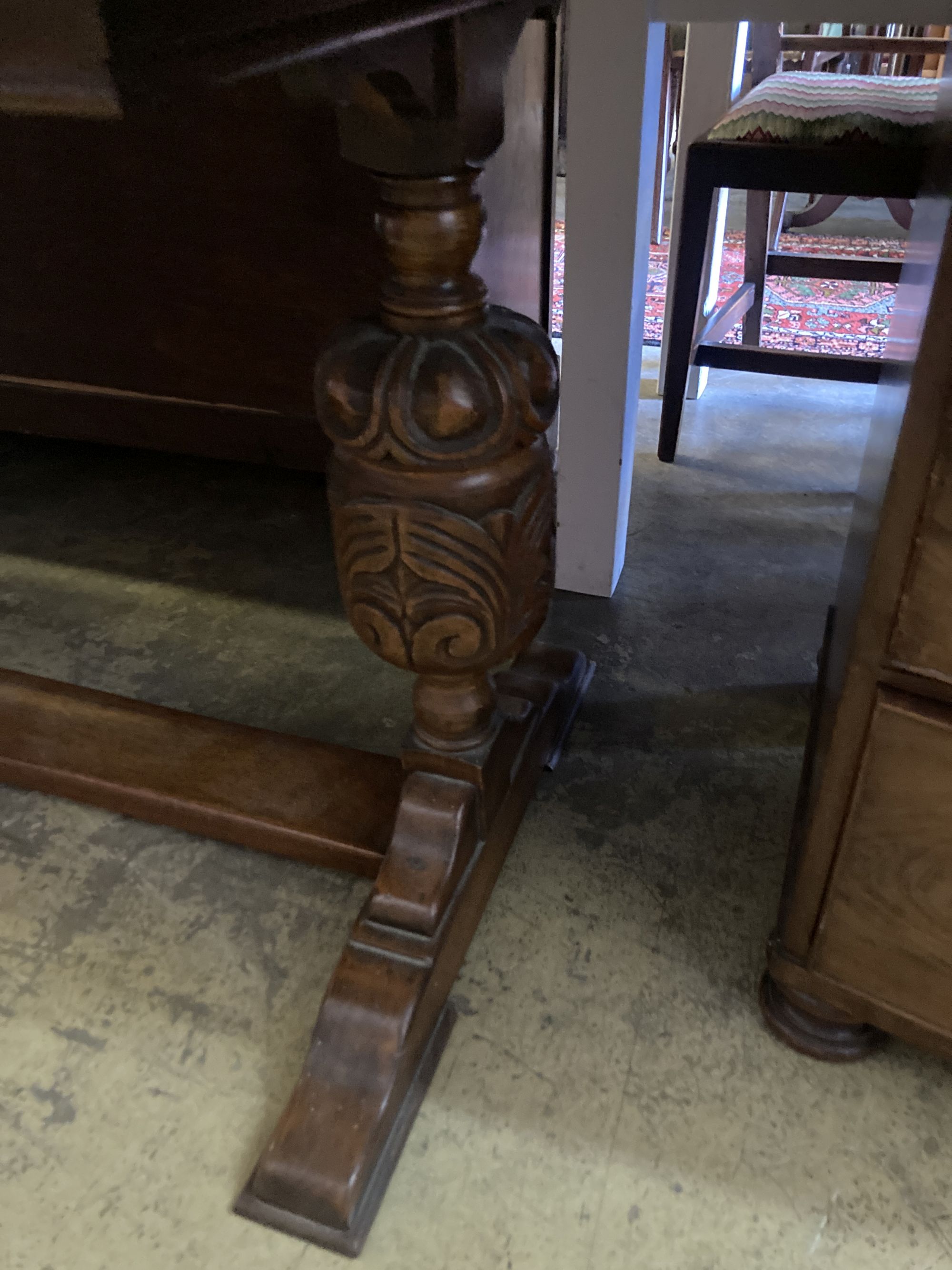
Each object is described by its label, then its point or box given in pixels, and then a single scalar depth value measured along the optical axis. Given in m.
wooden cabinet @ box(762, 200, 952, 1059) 0.52
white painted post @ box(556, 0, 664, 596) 0.97
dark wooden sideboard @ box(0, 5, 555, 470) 1.14
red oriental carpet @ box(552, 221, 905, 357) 2.27
